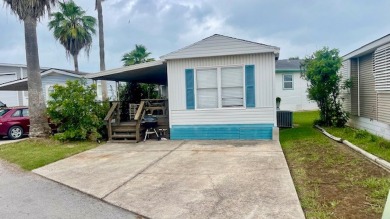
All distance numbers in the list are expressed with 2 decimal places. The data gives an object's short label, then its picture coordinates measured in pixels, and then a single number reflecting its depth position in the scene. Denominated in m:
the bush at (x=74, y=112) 9.62
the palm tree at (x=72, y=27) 22.44
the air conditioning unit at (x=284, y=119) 11.85
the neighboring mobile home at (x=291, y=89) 21.47
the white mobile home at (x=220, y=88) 8.93
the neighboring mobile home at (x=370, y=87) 7.65
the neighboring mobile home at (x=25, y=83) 16.71
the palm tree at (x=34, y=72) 9.99
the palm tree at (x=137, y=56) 24.85
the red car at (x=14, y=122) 11.66
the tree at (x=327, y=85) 10.71
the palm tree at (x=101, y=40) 17.25
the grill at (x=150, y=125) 10.21
